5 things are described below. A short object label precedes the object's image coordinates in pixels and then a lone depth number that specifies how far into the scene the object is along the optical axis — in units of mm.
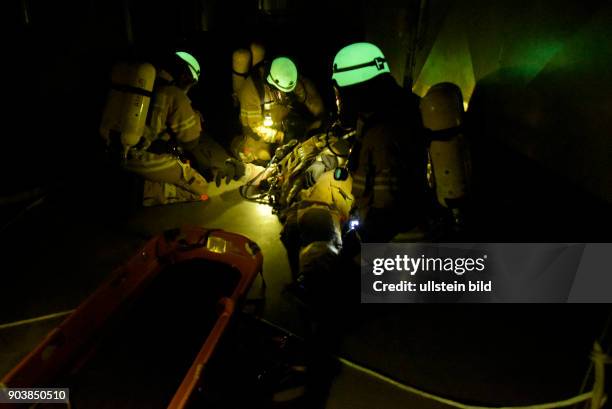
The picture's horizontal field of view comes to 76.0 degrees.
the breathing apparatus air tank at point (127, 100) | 4312
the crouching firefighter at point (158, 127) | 4344
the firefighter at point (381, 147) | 3127
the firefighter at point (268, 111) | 6047
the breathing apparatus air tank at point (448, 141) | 2949
